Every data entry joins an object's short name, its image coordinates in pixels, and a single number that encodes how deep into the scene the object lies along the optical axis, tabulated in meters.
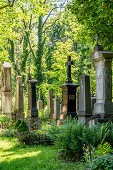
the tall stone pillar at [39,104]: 20.52
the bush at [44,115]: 15.67
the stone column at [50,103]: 17.83
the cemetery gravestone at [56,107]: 16.87
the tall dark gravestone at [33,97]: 12.81
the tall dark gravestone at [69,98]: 12.09
